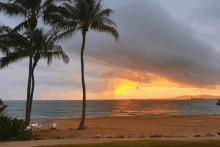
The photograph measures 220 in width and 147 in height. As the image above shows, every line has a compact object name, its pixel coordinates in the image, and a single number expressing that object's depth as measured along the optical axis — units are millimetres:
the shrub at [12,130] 8508
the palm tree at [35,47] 13362
